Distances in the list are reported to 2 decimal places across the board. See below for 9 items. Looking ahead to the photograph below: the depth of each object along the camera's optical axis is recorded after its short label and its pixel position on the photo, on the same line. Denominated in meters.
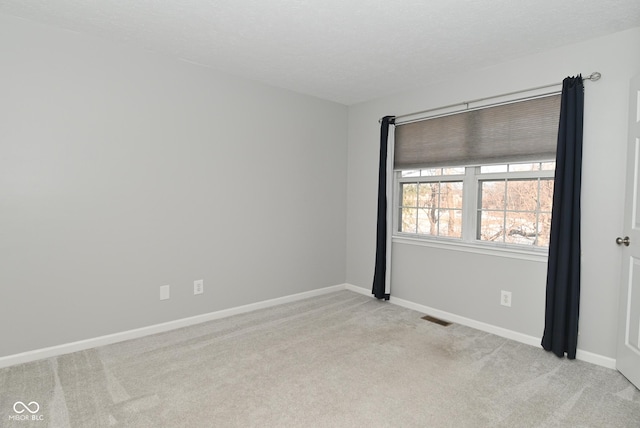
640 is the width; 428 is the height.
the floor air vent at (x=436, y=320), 3.60
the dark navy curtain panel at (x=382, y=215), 4.20
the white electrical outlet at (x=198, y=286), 3.48
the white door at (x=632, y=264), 2.41
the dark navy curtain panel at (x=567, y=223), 2.76
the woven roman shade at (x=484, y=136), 3.04
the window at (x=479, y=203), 3.17
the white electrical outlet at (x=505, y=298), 3.27
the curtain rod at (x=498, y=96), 2.74
